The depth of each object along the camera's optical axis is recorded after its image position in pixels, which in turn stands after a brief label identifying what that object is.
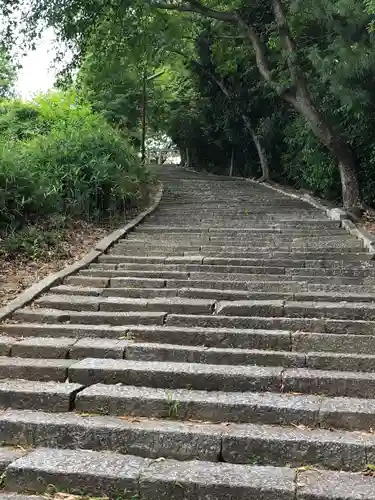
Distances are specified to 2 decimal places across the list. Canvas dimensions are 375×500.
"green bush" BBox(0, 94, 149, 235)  8.55
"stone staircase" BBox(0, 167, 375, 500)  3.45
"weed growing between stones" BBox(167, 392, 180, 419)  4.08
